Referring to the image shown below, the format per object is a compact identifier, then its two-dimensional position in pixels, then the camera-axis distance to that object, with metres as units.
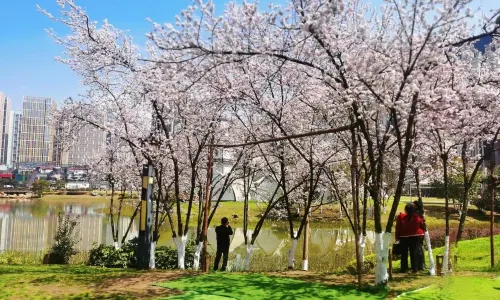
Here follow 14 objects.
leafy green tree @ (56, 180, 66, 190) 77.12
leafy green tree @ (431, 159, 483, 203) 30.97
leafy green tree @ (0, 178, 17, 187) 89.91
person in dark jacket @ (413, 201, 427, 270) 8.59
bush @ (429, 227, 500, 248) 17.71
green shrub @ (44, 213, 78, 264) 13.61
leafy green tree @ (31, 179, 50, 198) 64.13
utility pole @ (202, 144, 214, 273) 8.12
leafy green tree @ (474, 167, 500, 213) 32.22
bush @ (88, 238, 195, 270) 12.46
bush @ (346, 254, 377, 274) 10.67
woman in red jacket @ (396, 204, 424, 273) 8.43
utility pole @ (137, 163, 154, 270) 9.68
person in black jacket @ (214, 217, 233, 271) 10.45
